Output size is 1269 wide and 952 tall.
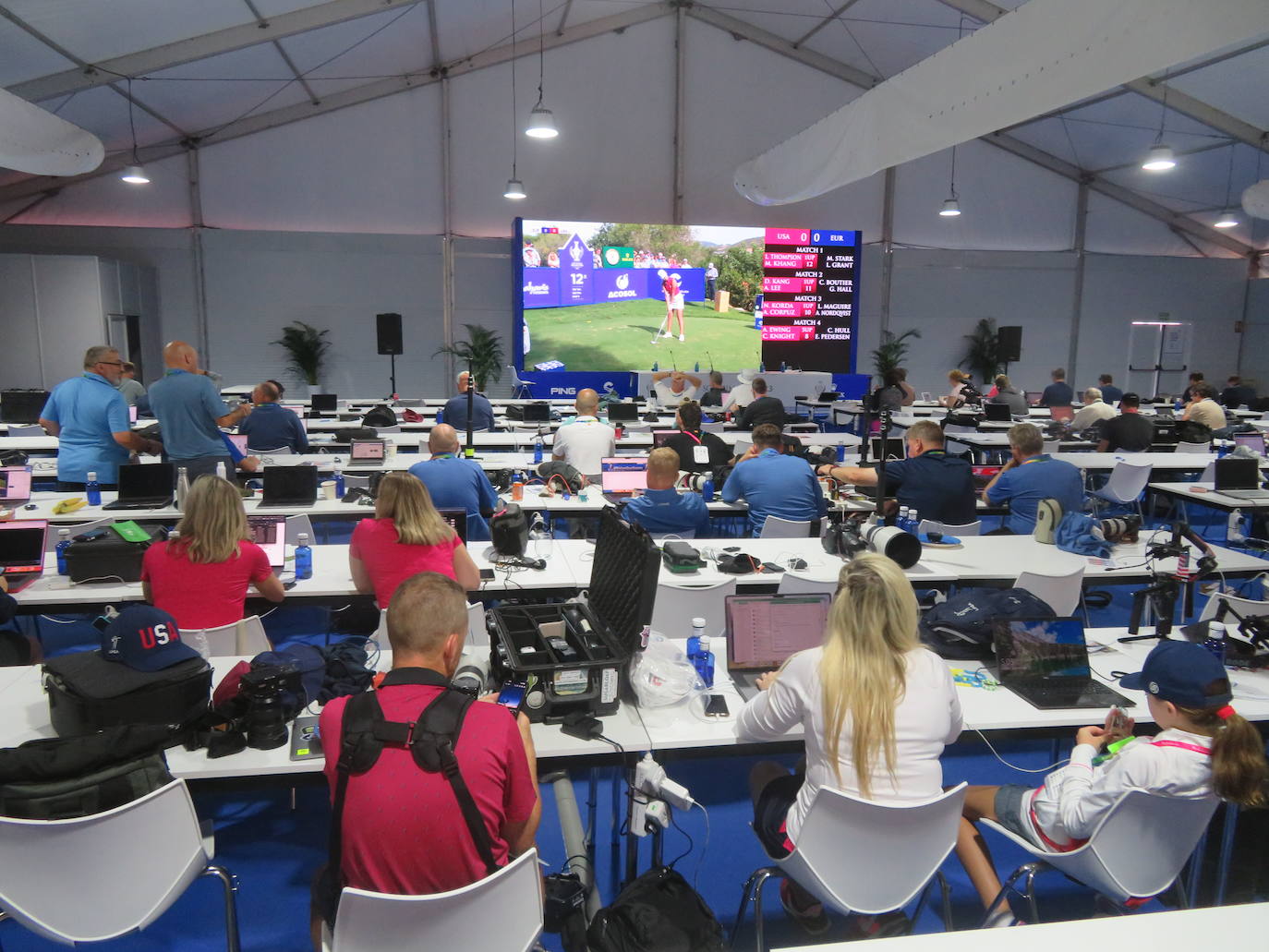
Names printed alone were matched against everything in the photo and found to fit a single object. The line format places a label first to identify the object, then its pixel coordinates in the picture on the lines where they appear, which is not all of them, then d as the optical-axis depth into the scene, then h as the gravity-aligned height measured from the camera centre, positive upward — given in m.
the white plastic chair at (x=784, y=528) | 5.29 -0.97
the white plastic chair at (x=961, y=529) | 5.40 -0.99
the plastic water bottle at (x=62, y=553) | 4.02 -0.90
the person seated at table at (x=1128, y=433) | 8.95 -0.62
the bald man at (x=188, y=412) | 5.68 -0.35
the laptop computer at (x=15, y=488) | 5.32 -0.81
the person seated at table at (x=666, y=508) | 5.01 -0.82
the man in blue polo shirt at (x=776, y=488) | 5.46 -0.76
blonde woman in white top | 2.26 -0.88
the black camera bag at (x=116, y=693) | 2.42 -0.94
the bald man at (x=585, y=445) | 6.94 -0.65
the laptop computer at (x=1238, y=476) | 6.82 -0.79
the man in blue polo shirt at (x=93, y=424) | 5.75 -0.45
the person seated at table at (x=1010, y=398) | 11.73 -0.37
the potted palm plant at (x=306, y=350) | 14.81 +0.17
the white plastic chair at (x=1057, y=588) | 4.13 -1.04
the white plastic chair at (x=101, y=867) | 1.93 -1.17
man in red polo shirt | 1.81 -0.94
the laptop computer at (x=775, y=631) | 3.10 -0.93
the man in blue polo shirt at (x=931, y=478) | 5.41 -0.68
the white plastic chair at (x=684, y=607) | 3.87 -1.07
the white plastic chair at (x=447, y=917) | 1.71 -1.12
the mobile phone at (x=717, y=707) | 2.79 -1.09
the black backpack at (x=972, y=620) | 3.29 -0.95
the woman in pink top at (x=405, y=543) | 3.67 -0.77
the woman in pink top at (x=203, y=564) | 3.48 -0.83
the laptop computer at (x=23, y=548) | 4.07 -0.90
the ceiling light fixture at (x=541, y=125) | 9.92 +2.71
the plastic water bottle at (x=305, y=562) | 4.18 -0.97
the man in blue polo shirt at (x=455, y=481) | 4.98 -0.69
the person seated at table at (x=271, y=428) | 7.44 -0.59
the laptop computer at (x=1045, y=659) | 3.05 -1.01
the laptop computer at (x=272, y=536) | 4.25 -0.87
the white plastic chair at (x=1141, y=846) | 2.20 -1.21
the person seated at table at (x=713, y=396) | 12.44 -0.43
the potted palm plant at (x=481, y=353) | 14.92 +0.16
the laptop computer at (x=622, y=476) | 5.74 -0.73
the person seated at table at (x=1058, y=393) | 12.25 -0.31
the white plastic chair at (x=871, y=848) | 2.15 -1.21
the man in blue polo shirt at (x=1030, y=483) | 5.54 -0.71
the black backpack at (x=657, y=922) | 2.08 -1.35
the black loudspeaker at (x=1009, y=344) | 16.38 +0.50
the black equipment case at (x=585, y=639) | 2.63 -0.88
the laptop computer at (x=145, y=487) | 5.44 -0.81
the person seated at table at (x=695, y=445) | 7.09 -0.67
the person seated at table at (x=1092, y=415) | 10.22 -0.50
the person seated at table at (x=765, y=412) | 9.23 -0.47
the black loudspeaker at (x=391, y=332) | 13.99 +0.46
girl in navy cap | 2.11 -0.95
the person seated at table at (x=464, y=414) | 9.15 -0.54
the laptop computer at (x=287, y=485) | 5.59 -0.80
